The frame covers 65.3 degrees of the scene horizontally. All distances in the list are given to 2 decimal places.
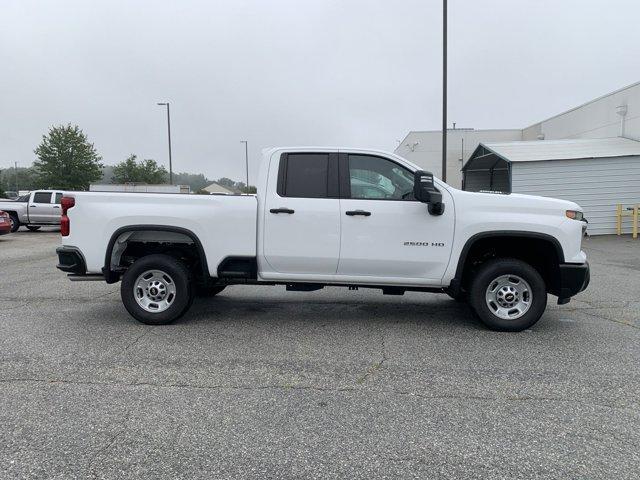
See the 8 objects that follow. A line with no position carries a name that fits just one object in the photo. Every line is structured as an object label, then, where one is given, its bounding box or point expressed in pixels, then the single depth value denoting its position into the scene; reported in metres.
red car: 16.38
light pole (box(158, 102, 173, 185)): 35.25
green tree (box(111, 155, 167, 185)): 56.53
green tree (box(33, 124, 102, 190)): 44.56
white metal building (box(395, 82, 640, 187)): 20.73
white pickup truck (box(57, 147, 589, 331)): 5.47
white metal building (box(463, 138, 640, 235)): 17.77
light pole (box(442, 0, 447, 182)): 15.45
